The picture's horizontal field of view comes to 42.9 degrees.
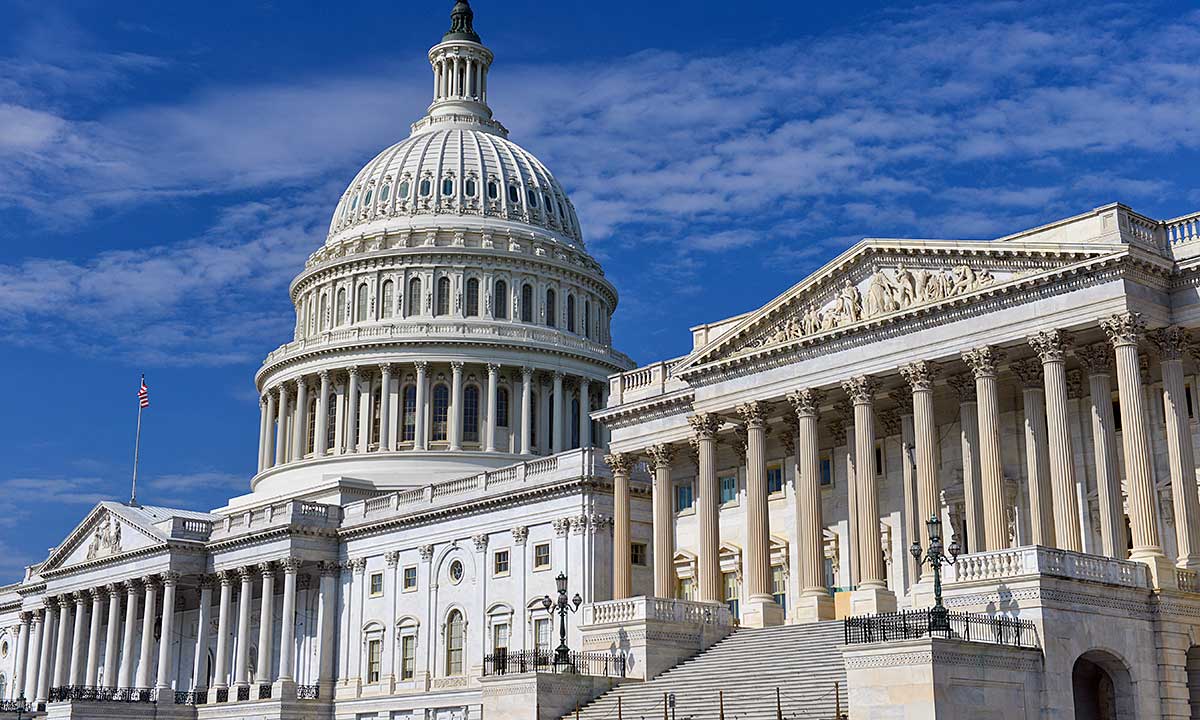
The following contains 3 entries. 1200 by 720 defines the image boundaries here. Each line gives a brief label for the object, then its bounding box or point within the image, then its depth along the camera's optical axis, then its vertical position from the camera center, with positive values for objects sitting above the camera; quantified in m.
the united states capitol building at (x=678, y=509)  45.66 +8.17
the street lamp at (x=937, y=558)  40.50 +3.66
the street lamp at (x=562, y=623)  53.97 +2.54
